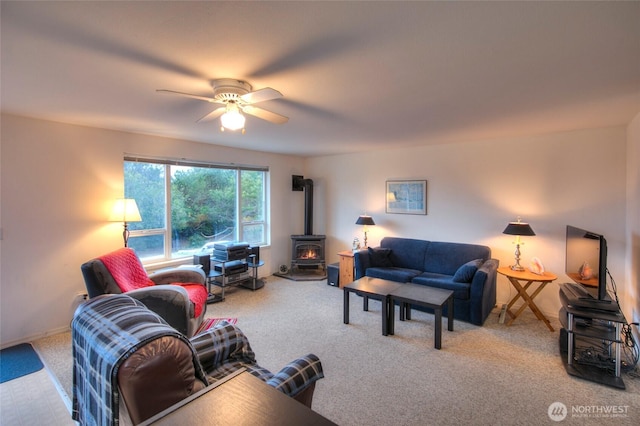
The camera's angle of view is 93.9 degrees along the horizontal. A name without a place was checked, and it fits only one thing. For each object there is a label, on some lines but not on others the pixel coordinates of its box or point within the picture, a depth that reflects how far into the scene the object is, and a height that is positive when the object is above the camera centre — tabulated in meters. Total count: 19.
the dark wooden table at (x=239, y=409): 0.99 -0.70
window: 4.13 +0.03
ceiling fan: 2.06 +0.79
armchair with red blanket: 2.77 -0.81
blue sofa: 3.64 -0.89
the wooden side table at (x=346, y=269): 4.97 -1.03
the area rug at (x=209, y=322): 3.56 -1.43
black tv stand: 2.50 -1.13
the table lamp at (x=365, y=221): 5.21 -0.24
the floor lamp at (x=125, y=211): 3.54 -0.05
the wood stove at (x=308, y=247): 5.81 -0.79
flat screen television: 2.58 -0.51
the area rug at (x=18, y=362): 2.62 -1.46
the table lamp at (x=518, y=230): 3.68 -0.29
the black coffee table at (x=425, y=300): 3.05 -0.99
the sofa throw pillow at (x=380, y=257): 4.77 -0.80
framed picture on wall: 4.94 +0.19
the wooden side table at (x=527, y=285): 3.46 -0.93
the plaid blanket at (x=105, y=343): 1.13 -0.56
